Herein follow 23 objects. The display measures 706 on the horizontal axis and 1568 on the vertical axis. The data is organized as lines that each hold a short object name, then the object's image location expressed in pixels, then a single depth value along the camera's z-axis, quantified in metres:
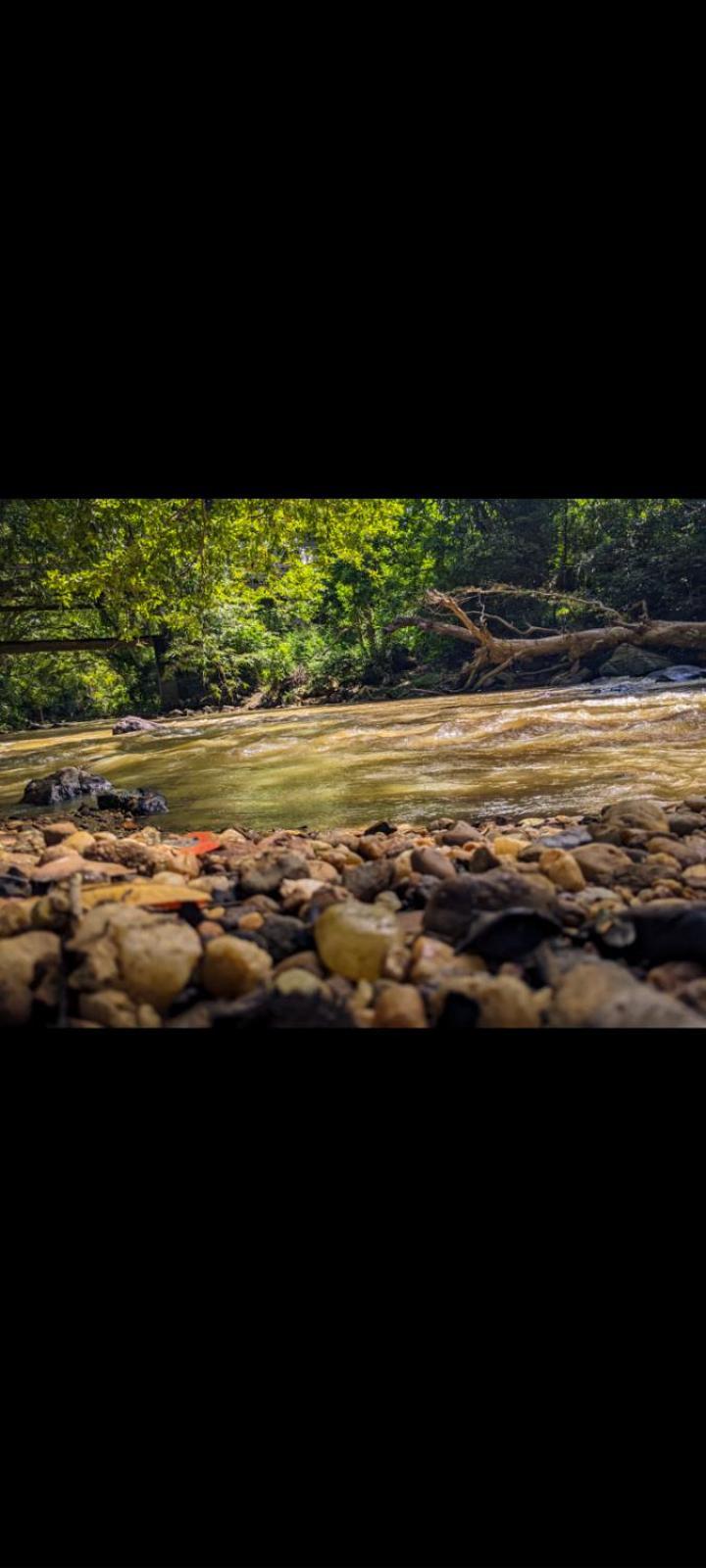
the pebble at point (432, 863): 0.75
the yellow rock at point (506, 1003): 0.49
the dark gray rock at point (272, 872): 0.73
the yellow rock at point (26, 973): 0.54
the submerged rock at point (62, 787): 3.90
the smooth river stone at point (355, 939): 0.55
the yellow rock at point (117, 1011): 0.53
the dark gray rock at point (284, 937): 0.58
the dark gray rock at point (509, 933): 0.55
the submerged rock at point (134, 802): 1.56
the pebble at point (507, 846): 0.85
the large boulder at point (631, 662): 9.00
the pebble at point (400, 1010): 0.50
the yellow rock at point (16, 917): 0.61
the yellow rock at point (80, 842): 1.01
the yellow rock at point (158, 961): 0.53
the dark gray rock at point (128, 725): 7.93
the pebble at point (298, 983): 0.52
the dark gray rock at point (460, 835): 0.94
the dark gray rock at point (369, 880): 0.73
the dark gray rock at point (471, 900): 0.59
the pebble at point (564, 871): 0.69
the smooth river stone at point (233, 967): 0.53
